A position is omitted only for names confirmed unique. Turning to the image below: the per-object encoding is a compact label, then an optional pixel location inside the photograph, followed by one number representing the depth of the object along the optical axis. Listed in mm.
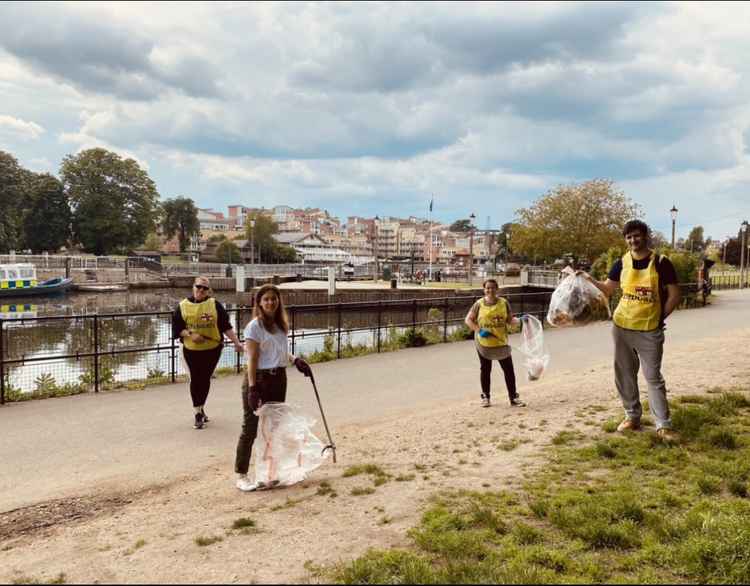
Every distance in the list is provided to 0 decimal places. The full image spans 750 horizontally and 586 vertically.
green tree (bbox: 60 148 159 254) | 85312
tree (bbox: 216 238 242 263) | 114531
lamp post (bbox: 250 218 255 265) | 112075
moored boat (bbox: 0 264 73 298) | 50406
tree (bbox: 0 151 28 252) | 77562
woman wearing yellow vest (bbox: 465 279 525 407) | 7949
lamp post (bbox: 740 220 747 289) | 42159
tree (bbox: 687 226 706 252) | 113962
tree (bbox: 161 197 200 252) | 146125
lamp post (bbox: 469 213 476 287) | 50491
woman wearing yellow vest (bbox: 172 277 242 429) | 7043
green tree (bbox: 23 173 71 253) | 84438
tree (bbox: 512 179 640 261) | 54906
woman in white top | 5047
